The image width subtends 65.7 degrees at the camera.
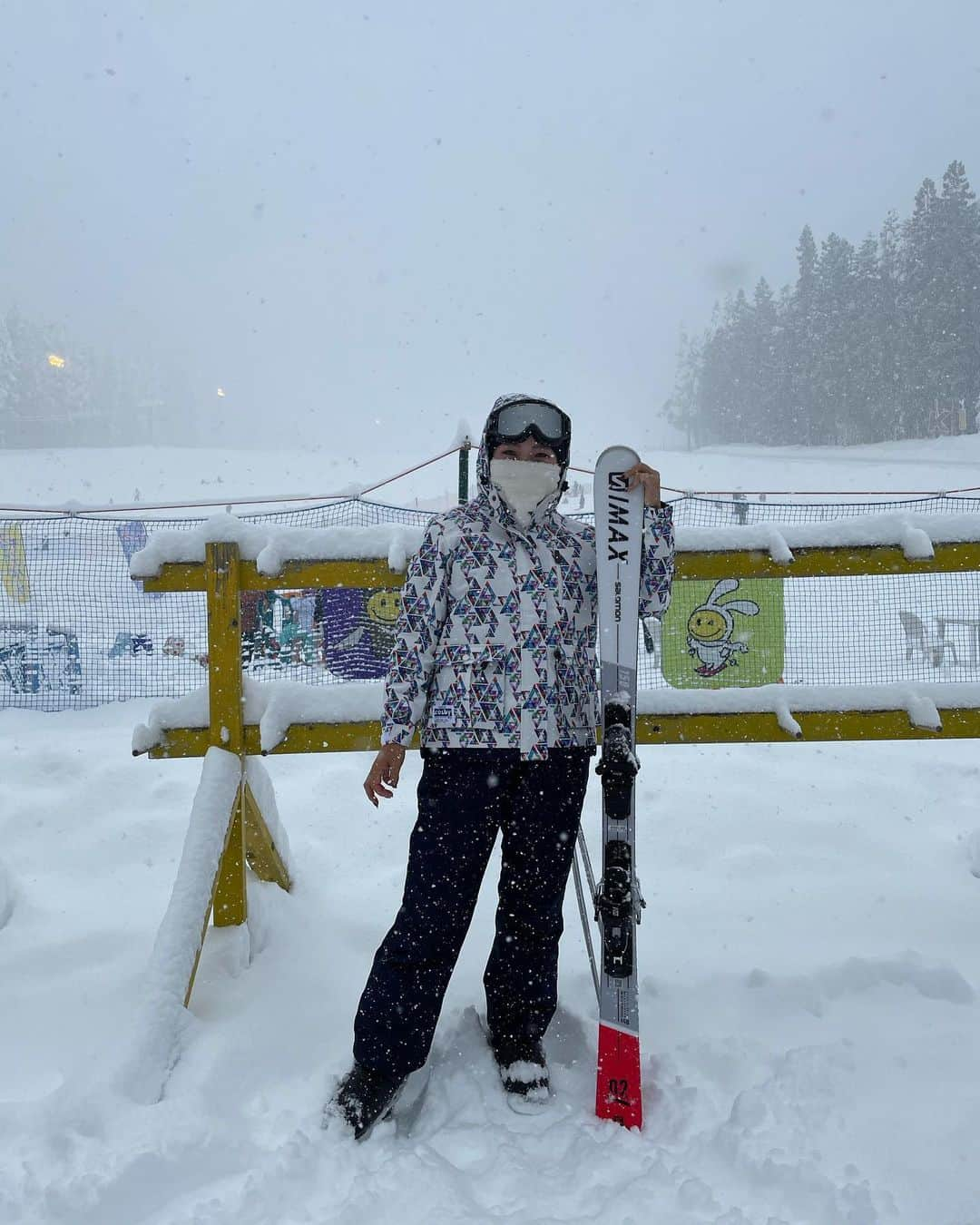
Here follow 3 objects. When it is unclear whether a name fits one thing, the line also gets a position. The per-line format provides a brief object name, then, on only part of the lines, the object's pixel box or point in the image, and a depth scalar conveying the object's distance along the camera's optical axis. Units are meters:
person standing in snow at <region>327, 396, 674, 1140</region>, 2.07
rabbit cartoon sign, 5.63
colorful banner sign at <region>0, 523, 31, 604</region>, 9.22
